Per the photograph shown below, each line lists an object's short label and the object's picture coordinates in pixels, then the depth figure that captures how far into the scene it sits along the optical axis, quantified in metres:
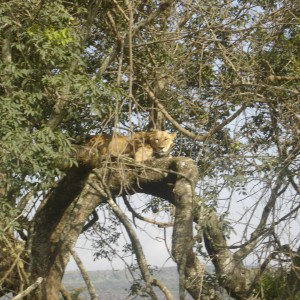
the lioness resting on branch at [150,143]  14.41
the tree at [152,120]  11.84
